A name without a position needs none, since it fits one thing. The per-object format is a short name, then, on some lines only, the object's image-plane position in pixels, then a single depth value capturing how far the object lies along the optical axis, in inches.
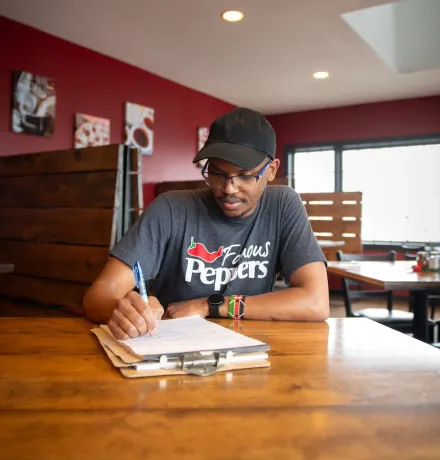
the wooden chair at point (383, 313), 119.3
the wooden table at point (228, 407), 21.0
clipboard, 31.0
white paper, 33.2
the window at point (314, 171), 284.4
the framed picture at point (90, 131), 172.4
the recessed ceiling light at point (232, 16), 147.0
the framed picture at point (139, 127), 196.6
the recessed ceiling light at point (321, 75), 208.2
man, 52.5
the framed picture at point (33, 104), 150.0
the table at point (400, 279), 95.3
